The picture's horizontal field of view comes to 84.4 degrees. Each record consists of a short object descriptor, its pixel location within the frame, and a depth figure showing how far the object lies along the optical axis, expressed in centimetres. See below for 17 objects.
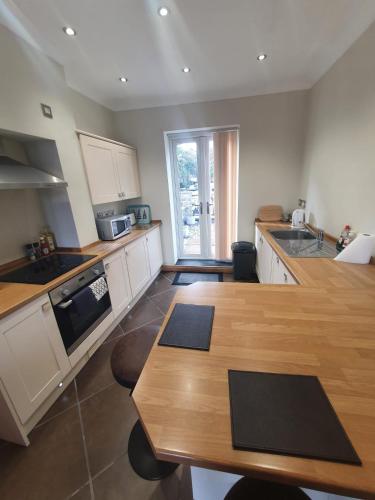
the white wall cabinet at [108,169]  234
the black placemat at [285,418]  52
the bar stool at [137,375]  115
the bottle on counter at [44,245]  214
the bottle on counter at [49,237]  219
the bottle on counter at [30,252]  201
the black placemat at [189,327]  88
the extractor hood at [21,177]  146
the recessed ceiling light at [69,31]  161
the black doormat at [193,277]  343
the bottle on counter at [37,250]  206
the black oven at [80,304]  161
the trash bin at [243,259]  318
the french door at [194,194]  340
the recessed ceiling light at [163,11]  147
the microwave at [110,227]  256
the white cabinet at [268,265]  177
